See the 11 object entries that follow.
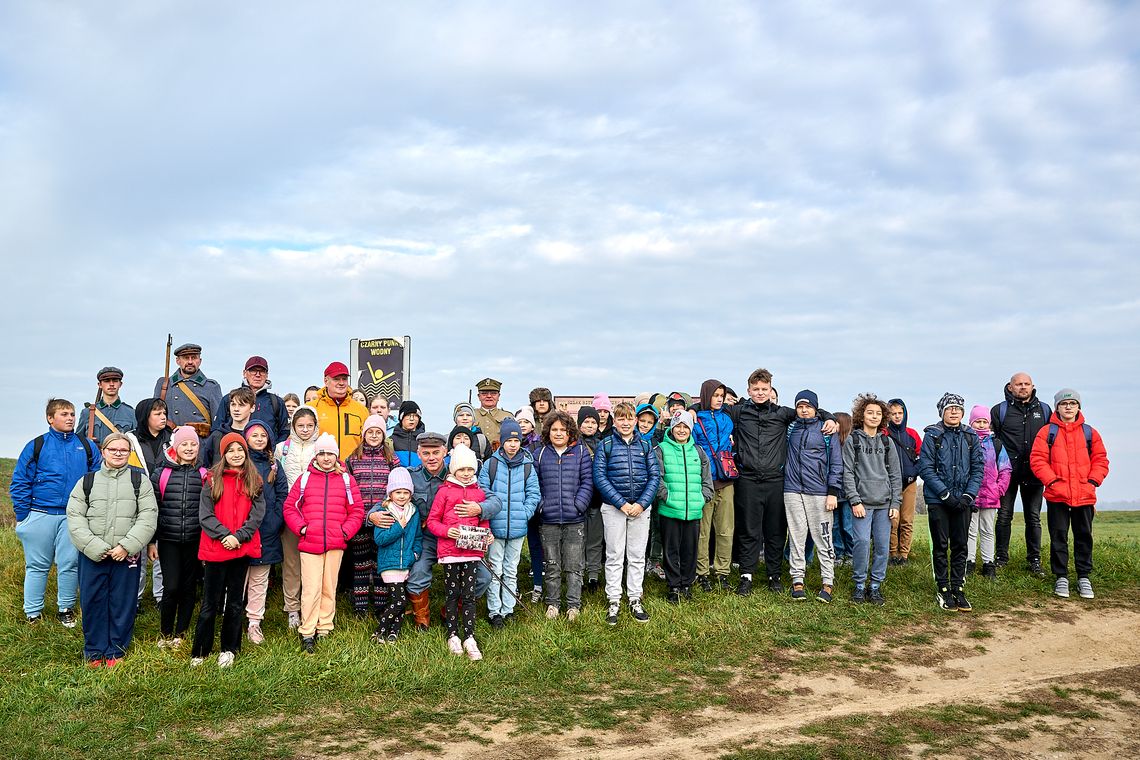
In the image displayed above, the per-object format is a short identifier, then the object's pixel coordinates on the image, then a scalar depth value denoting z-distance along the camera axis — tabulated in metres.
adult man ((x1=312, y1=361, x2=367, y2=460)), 8.36
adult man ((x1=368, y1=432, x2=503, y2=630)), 7.76
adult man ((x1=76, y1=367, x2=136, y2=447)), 8.70
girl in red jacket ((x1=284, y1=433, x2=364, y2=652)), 7.31
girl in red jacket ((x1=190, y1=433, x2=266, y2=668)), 6.80
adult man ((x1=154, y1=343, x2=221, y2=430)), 8.73
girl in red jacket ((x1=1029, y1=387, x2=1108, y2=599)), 9.54
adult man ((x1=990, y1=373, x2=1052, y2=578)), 10.50
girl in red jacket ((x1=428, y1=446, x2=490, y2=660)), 7.45
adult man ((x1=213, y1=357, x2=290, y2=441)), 8.61
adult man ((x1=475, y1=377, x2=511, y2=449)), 9.80
